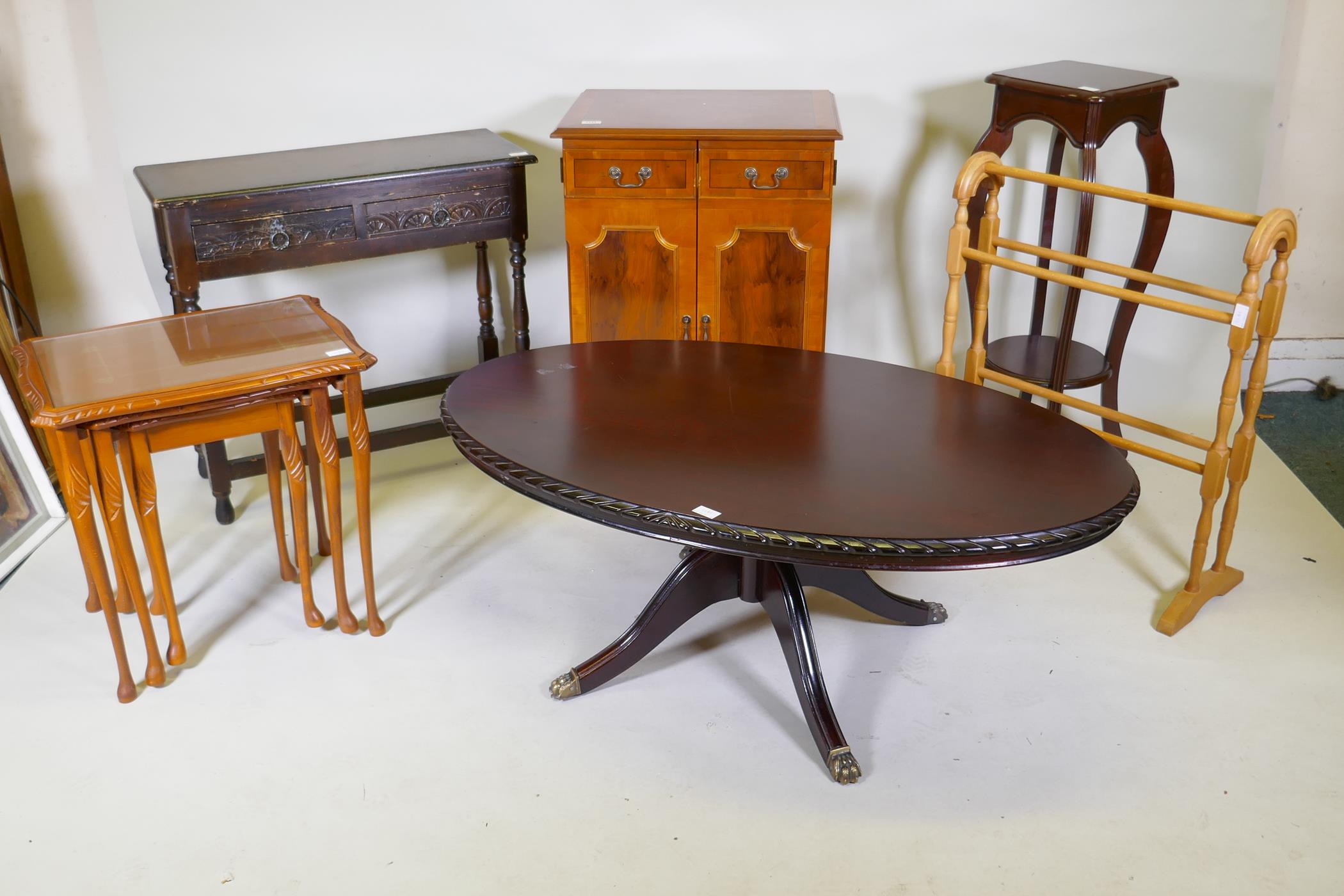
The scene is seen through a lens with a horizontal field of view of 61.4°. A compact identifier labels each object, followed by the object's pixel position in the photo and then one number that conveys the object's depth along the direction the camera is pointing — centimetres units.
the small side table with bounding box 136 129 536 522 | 291
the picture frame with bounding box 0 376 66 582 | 312
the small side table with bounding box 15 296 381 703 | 234
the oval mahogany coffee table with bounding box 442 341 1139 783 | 191
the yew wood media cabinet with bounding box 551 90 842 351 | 305
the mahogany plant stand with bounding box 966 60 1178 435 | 306
